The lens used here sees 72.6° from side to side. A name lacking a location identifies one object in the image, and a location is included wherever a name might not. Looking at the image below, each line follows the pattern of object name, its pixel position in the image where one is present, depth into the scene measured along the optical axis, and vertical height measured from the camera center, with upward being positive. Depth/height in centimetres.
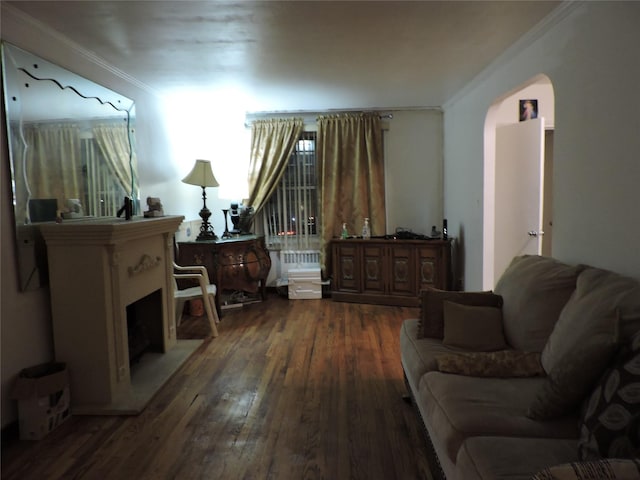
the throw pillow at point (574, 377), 151 -60
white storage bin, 550 -87
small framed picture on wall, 448 +104
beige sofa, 135 -69
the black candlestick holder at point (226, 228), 520 -13
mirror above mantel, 244 +45
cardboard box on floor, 235 -99
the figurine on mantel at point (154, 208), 350 +9
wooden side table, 473 -47
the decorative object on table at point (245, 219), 546 -3
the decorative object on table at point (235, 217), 540 +0
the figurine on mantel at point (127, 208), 305 +8
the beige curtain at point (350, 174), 554 +52
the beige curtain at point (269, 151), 557 +83
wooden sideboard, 498 -65
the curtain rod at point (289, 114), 558 +131
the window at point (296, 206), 576 +12
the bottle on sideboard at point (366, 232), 539 -22
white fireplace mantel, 259 -55
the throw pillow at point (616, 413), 127 -63
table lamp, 483 +41
